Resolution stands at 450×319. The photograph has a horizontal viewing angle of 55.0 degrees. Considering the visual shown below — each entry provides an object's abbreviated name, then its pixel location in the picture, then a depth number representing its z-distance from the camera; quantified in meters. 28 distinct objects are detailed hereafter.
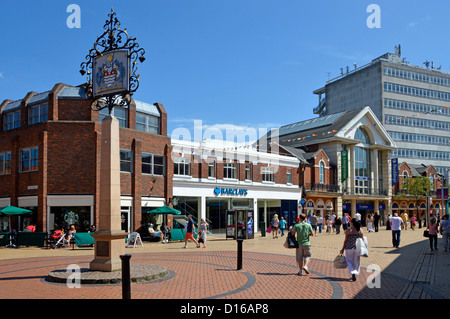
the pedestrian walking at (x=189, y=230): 21.62
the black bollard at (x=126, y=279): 7.74
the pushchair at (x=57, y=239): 22.36
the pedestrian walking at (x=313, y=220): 30.61
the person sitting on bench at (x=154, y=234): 25.36
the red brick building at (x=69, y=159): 25.27
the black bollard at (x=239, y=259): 12.93
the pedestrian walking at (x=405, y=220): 37.63
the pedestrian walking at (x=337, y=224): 31.03
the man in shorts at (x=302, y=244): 11.95
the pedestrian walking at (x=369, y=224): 34.17
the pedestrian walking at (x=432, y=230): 18.86
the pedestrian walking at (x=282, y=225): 30.03
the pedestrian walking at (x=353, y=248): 11.02
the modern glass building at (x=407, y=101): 77.44
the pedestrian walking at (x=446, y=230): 18.75
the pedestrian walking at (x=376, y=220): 35.28
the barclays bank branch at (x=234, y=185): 32.41
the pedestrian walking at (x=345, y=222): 32.38
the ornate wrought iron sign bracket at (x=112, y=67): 13.16
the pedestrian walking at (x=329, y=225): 32.79
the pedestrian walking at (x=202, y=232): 21.75
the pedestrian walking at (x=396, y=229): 19.85
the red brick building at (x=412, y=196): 54.22
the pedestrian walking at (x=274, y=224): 28.75
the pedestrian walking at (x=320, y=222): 33.53
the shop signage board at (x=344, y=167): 46.81
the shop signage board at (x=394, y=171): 53.62
